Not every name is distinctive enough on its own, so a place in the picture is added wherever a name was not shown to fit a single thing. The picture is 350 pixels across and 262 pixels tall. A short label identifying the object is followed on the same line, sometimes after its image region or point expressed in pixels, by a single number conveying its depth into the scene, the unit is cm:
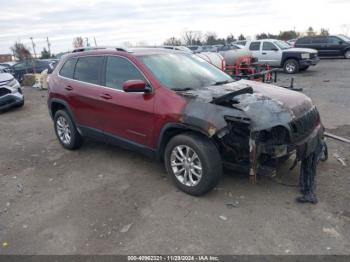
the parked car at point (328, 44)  2153
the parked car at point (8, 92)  980
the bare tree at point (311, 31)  5095
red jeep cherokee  358
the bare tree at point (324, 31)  5319
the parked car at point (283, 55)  1622
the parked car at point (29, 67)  1970
